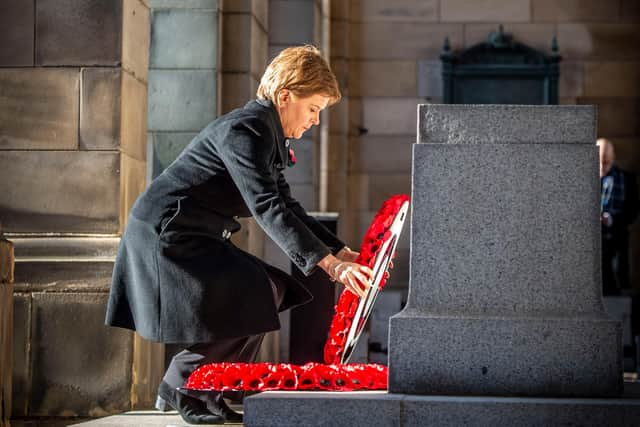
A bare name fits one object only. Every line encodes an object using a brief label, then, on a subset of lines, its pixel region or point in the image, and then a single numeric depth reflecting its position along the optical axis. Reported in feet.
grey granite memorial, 29.09
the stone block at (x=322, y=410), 27.64
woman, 31.13
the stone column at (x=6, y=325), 33.31
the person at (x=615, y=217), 67.16
